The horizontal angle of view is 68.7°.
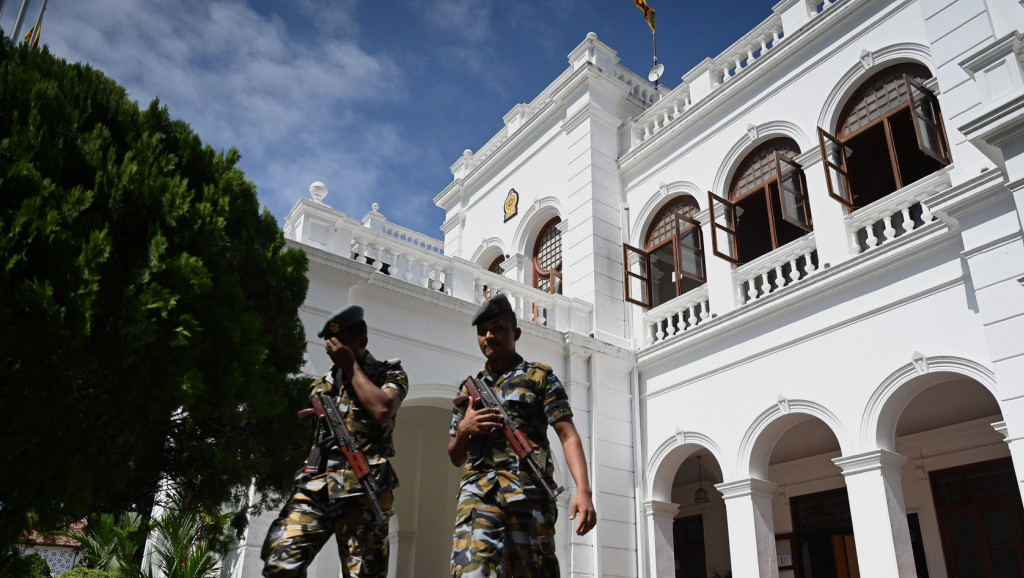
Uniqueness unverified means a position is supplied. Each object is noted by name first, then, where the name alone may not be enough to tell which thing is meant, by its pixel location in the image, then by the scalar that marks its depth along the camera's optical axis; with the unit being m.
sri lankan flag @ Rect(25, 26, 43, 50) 7.57
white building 7.97
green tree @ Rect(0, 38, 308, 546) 3.12
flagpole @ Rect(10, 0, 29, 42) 6.89
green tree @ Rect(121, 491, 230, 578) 7.55
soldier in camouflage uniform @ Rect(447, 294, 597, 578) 3.15
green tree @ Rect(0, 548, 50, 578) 3.38
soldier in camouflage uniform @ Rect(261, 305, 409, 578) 3.21
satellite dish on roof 14.68
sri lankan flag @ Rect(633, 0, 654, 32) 15.62
